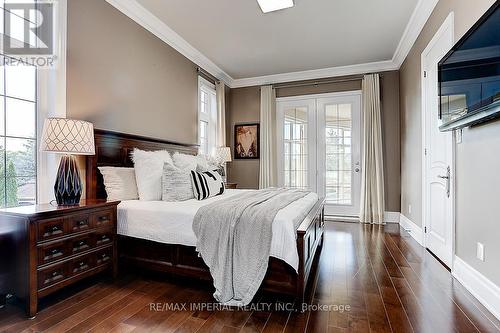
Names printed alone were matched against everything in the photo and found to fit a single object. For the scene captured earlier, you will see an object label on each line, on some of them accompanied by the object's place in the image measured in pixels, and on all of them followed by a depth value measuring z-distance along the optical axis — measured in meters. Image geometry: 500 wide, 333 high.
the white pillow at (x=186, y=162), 3.03
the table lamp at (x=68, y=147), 1.98
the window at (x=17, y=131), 2.11
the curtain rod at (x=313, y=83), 4.96
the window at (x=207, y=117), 4.74
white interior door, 2.64
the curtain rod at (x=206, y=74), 4.55
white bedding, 1.81
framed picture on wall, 5.61
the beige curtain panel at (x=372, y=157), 4.68
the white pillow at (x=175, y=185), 2.55
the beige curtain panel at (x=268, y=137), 5.41
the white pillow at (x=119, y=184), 2.57
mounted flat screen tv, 1.70
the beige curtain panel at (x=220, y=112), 5.14
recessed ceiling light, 2.97
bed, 1.83
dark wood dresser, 1.70
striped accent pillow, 2.69
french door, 5.04
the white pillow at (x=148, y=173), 2.62
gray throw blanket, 1.84
